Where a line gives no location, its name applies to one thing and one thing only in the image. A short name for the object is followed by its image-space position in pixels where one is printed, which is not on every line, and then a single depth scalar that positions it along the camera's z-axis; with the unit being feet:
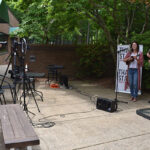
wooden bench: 8.23
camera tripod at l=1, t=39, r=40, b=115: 15.10
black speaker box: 17.83
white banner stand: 24.09
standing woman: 21.31
